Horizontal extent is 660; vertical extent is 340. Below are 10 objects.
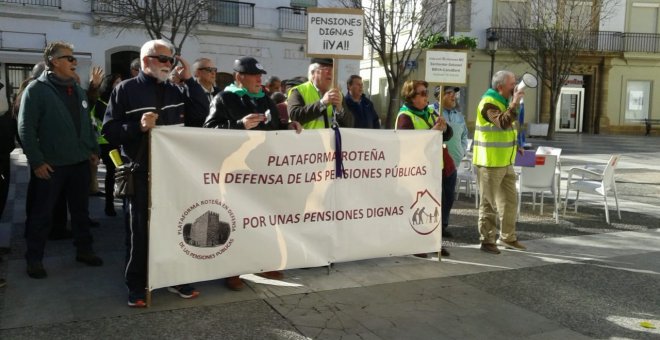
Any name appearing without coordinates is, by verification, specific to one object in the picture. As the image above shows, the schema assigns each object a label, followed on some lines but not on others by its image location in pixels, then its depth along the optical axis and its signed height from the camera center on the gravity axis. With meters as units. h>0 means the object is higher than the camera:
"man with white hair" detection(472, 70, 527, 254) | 6.32 -0.48
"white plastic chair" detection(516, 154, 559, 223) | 8.23 -0.83
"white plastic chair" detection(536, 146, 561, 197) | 8.68 -0.54
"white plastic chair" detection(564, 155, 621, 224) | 8.24 -0.92
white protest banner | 4.49 -0.74
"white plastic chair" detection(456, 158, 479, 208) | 9.51 -0.98
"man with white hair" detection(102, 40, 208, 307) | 4.46 -0.17
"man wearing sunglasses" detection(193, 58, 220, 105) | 6.40 +0.37
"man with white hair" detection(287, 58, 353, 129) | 5.49 +0.07
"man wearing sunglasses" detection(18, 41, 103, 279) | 5.05 -0.29
